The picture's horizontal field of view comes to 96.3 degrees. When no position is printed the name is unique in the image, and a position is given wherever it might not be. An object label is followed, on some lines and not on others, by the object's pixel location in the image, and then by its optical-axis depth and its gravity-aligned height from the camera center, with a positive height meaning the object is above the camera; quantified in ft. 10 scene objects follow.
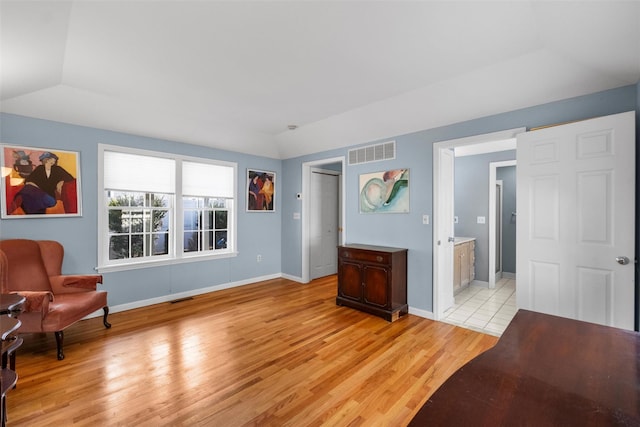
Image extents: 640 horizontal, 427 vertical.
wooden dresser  11.43 -2.83
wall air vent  12.82 +2.79
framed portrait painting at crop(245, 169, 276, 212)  16.78 +1.31
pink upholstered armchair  8.33 -2.47
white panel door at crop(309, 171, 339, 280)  17.71 -0.79
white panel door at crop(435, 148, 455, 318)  11.46 -0.73
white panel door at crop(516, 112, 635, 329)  7.19 -0.20
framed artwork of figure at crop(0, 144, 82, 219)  9.93 +1.10
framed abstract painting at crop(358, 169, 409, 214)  12.39 +0.95
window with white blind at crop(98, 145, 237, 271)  12.27 +0.22
